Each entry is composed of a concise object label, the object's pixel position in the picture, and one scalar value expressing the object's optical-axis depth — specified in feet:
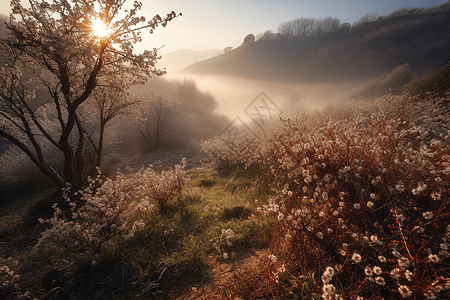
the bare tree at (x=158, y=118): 76.59
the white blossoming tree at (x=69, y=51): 14.37
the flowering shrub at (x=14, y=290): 9.19
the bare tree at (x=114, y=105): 27.81
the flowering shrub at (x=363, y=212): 6.49
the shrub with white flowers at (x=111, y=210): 11.71
